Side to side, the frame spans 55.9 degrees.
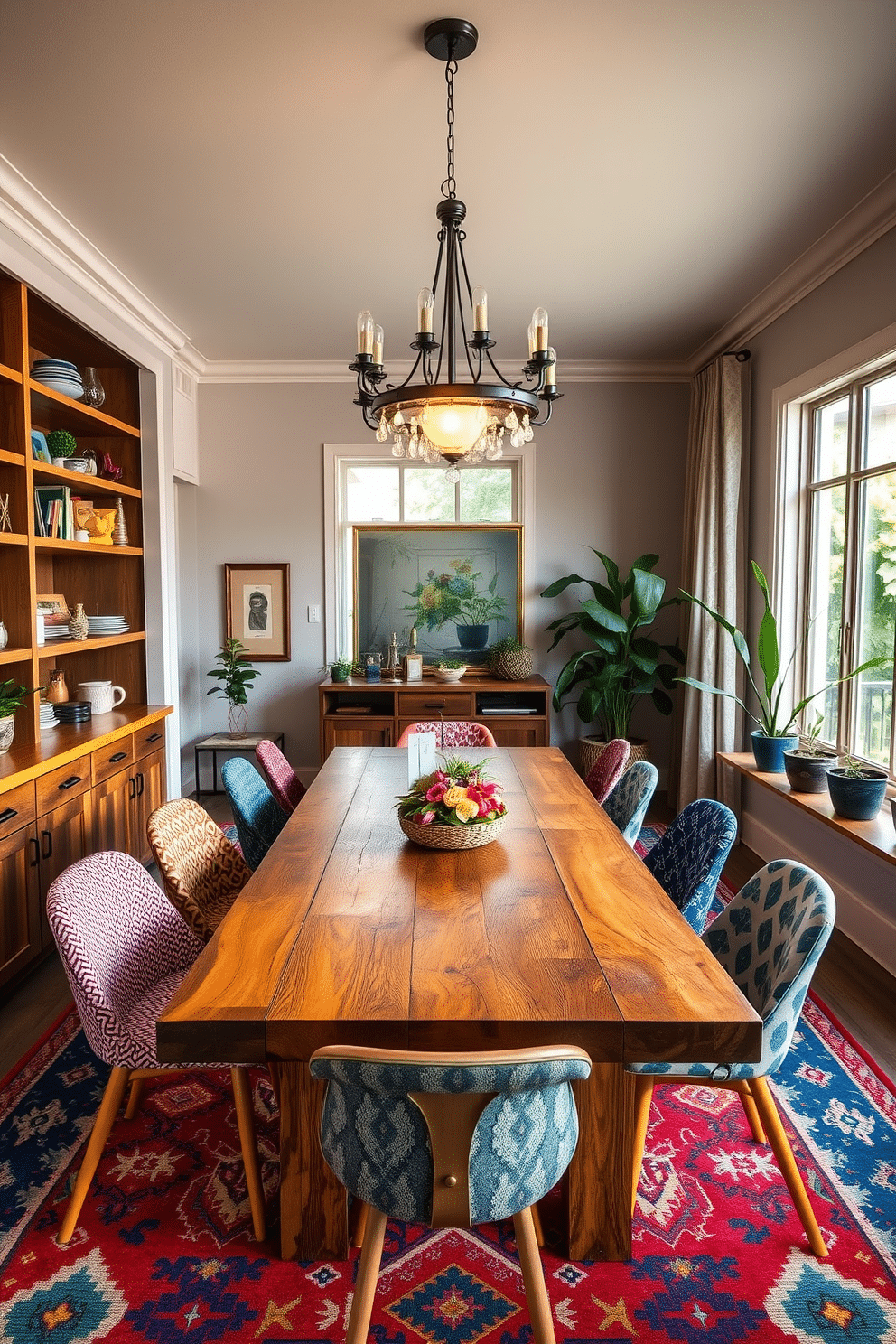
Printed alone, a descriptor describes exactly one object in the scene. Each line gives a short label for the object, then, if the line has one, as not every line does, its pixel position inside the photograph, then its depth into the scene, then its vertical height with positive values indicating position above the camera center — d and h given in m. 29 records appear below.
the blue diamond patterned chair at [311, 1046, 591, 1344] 1.18 -0.80
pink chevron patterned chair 1.75 -0.82
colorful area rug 1.60 -1.34
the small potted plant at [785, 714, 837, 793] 3.25 -0.60
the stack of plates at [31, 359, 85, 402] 3.60 +1.02
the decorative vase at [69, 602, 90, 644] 4.01 -0.06
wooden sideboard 5.23 -0.62
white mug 4.14 -0.41
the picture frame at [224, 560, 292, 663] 5.70 +0.04
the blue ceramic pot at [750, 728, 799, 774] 3.66 -0.60
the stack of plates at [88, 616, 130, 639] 4.29 -0.07
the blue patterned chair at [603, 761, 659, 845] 2.69 -0.63
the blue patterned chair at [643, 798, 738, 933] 2.16 -0.67
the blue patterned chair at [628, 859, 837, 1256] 1.66 -0.76
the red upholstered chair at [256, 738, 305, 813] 3.28 -0.66
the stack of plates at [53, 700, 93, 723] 3.84 -0.45
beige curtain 4.60 +0.30
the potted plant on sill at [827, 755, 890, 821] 2.89 -0.62
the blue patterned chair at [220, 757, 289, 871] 2.82 -0.68
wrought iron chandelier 2.26 +0.60
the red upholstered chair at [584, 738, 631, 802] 3.25 -0.61
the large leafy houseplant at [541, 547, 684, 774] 5.05 -0.28
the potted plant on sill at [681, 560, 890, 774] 3.62 -0.41
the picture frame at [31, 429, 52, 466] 3.60 +0.71
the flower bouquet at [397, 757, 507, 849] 2.20 -0.52
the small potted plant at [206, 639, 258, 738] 5.44 -0.44
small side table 5.28 -0.83
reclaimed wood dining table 1.35 -0.65
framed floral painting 5.70 +0.19
